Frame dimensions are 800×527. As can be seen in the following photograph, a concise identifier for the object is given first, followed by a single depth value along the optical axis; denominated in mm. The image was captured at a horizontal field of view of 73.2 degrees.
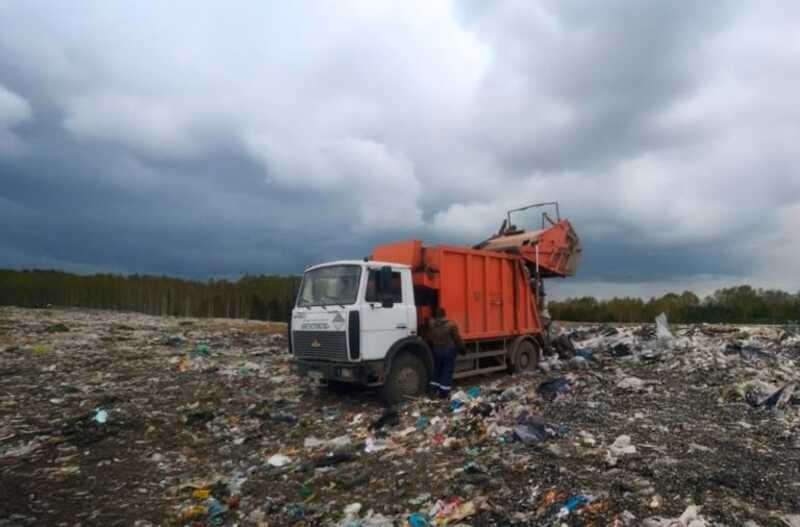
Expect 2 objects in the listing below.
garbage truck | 7973
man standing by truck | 8586
